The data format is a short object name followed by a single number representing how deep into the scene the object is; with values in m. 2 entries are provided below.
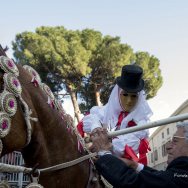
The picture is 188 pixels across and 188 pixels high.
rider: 3.77
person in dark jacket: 2.51
